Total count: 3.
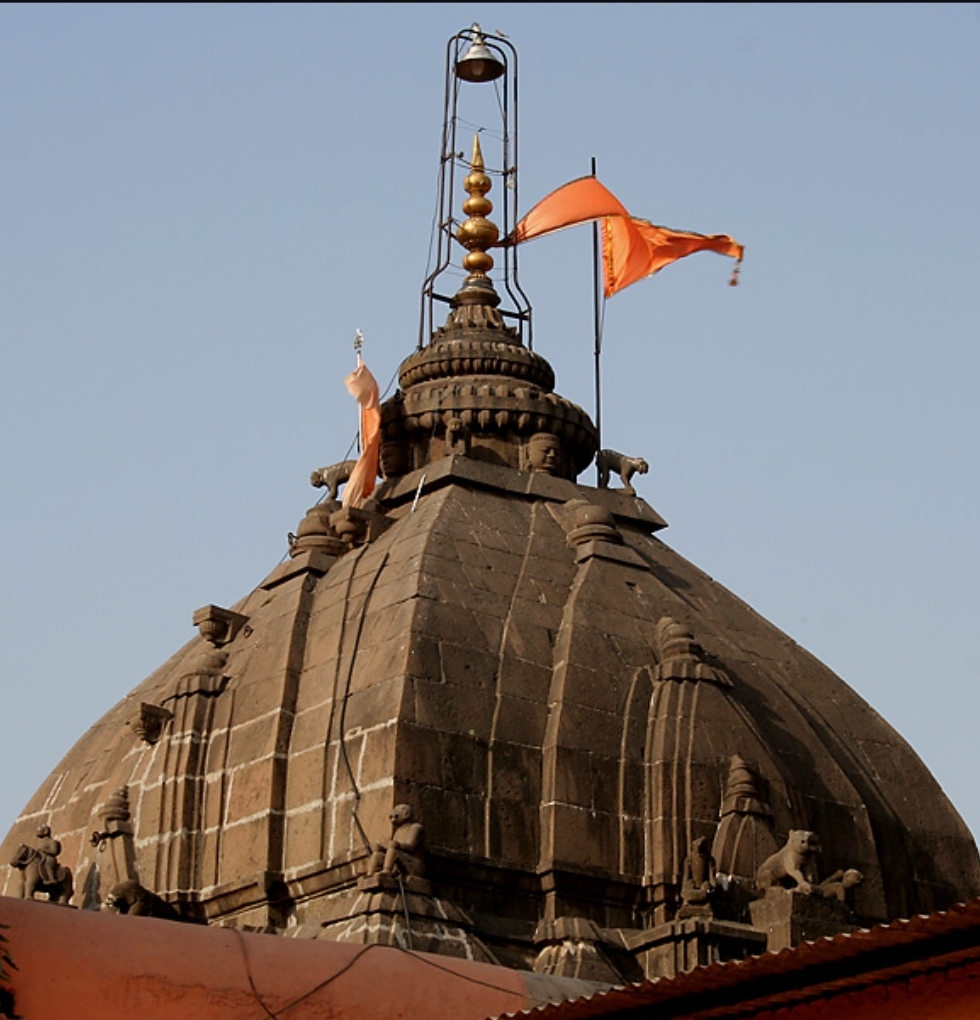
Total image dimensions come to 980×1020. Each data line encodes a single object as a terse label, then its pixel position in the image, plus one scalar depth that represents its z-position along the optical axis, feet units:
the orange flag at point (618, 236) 148.77
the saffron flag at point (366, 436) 136.36
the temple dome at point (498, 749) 116.26
